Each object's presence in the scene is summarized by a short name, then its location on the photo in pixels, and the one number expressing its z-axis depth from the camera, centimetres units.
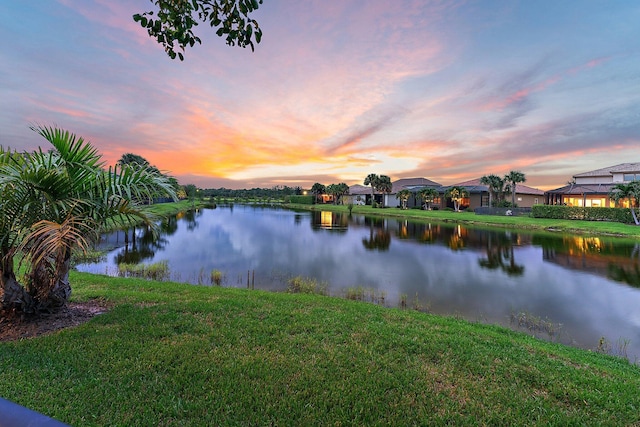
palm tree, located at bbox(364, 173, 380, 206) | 6381
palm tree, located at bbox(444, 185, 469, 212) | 4888
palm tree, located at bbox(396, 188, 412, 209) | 5822
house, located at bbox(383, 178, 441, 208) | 6070
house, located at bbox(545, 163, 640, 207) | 3902
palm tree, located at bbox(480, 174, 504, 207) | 4691
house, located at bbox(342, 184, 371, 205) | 7644
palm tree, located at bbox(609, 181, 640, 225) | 2784
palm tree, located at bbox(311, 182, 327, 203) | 8631
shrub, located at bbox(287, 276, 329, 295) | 1068
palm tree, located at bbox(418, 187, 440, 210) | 5306
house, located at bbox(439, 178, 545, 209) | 5150
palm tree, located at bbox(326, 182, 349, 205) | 7869
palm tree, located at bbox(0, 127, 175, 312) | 424
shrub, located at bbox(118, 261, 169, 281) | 1205
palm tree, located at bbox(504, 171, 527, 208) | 4312
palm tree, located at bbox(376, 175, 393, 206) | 6324
